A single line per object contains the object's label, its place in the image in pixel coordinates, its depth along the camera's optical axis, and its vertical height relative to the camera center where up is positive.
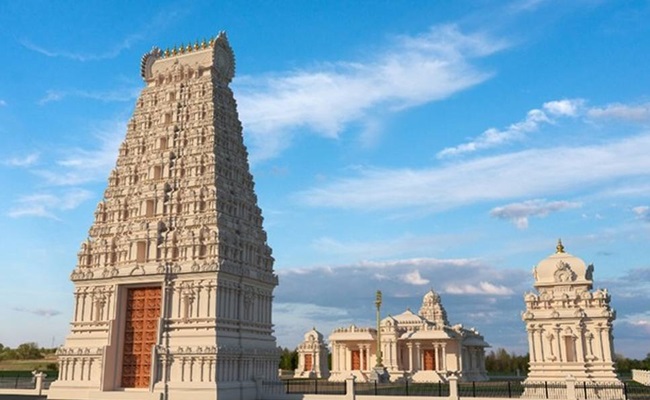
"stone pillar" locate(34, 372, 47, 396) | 38.08 -1.80
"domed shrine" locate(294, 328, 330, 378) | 72.81 -0.45
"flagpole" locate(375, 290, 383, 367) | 60.31 +2.26
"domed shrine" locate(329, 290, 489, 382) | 63.12 +0.32
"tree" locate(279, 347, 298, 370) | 98.89 -1.28
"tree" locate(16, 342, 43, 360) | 109.50 +0.31
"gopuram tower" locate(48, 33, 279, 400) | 31.23 +4.83
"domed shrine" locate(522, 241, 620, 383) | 36.19 +1.44
